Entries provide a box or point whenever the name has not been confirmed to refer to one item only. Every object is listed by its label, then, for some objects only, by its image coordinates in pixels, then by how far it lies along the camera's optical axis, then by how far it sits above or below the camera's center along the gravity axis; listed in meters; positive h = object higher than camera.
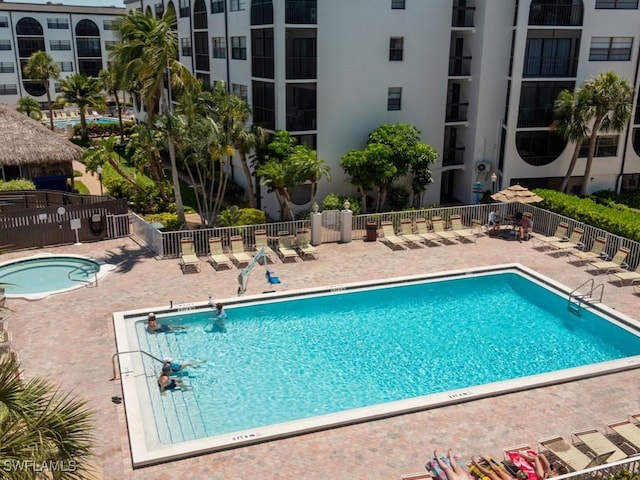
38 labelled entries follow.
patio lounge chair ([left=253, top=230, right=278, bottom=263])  26.50 -7.55
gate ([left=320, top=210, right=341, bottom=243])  28.35 -7.37
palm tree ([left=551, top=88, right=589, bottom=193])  31.94 -2.91
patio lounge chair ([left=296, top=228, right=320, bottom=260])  26.44 -7.80
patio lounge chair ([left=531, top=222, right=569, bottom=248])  28.08 -7.79
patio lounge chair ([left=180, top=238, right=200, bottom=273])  24.62 -7.69
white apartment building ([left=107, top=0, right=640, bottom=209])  31.28 -0.69
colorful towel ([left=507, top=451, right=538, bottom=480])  12.62 -8.06
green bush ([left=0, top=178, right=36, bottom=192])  31.50 -6.39
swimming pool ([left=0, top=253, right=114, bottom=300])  22.61 -8.11
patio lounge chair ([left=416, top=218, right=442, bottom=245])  28.98 -7.76
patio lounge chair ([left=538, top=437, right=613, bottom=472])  12.93 -8.04
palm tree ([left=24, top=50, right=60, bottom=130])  62.31 -1.15
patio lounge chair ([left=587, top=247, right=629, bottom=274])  24.70 -7.83
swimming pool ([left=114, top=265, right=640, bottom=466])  15.38 -8.69
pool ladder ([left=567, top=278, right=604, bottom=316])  22.21 -8.32
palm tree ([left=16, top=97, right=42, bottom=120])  58.94 -4.74
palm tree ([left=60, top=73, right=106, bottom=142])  56.78 -3.21
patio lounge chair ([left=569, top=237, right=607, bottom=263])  25.86 -7.77
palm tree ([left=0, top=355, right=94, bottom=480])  7.43 -4.47
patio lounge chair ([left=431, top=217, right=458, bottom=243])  29.10 -7.65
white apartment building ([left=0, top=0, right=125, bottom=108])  76.06 +2.02
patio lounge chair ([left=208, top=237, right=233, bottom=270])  25.14 -7.83
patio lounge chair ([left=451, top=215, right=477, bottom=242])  29.22 -7.80
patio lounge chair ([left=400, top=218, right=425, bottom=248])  28.61 -7.89
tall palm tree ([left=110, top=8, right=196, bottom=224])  25.28 +0.07
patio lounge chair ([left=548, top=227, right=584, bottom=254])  27.11 -7.74
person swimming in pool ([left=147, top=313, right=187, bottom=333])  19.72 -8.27
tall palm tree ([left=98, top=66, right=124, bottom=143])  55.61 -2.34
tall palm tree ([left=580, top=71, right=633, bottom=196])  31.38 -1.97
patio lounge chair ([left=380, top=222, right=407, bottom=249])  28.30 -7.93
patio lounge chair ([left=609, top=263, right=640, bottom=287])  23.81 -7.96
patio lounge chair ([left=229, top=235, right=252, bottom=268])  25.38 -7.72
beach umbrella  29.08 -6.18
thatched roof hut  33.53 -5.05
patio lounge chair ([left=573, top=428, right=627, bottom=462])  13.27 -8.01
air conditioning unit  34.78 -5.75
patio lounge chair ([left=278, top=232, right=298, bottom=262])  26.12 -7.83
